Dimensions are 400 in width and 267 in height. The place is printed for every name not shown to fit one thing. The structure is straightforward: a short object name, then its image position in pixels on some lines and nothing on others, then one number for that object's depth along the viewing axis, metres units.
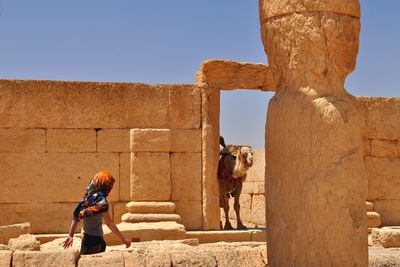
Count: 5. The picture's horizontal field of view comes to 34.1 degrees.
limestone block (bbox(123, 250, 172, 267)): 5.30
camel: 11.88
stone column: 4.70
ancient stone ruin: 6.09
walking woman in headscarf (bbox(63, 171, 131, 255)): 6.38
